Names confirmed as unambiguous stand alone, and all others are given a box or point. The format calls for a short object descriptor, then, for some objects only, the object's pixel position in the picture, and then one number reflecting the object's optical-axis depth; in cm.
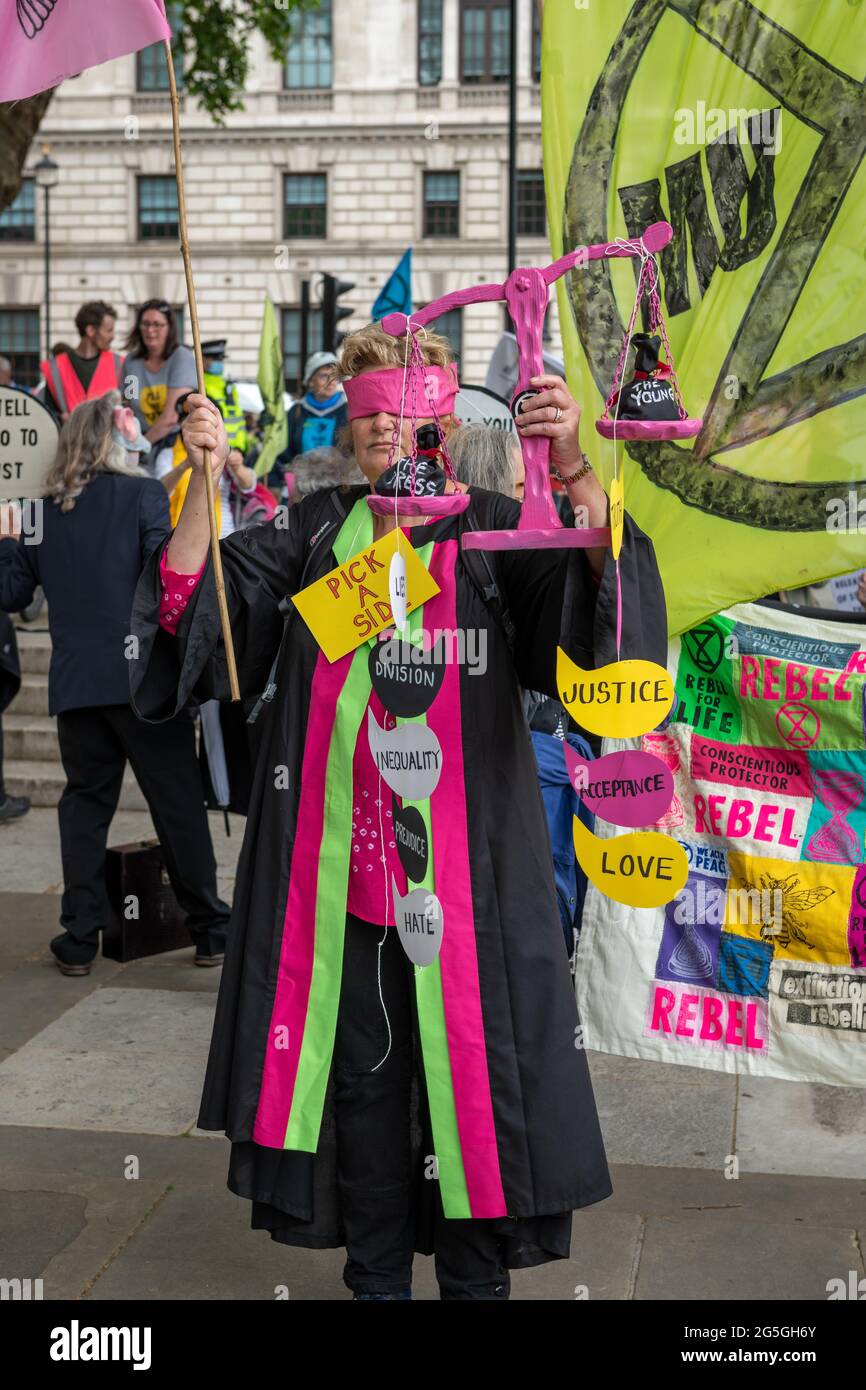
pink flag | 312
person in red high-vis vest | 976
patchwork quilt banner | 416
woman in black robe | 294
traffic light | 1513
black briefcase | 584
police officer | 1005
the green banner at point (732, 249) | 355
